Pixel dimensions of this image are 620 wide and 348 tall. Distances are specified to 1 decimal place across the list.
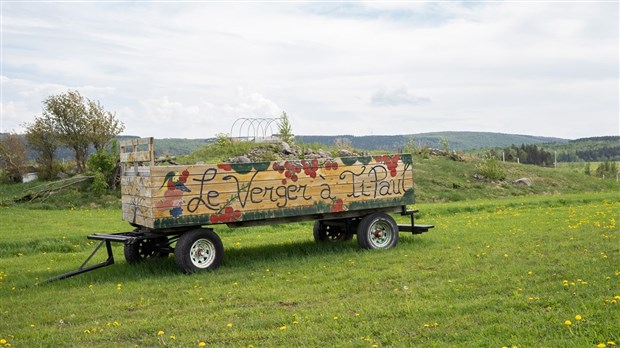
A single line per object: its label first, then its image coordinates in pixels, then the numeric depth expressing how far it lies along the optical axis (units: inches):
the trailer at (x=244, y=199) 483.8
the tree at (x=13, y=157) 1616.6
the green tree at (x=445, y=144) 1724.9
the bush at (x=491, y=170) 1470.2
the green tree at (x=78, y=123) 1555.1
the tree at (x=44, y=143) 1576.0
